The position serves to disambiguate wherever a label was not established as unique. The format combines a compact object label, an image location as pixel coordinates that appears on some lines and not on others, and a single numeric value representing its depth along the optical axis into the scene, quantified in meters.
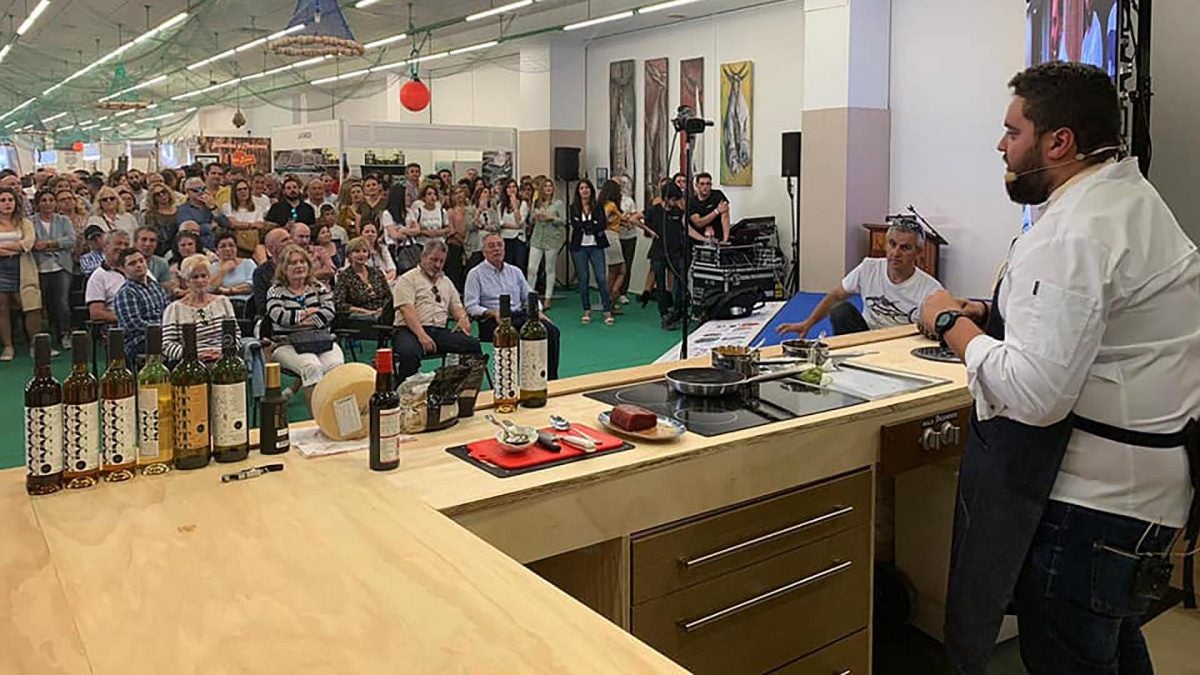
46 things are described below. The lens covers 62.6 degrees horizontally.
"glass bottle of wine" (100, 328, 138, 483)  1.77
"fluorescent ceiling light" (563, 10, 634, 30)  10.25
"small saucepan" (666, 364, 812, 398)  2.55
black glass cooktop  2.34
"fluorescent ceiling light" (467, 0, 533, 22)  9.96
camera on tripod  4.53
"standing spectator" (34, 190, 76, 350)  7.75
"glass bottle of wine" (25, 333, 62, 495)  1.68
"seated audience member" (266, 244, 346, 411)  5.50
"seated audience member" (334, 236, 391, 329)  6.38
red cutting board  1.99
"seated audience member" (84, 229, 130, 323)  6.14
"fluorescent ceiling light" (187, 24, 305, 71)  11.28
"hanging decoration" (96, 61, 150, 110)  12.62
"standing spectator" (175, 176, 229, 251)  7.88
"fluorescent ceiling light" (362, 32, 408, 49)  12.68
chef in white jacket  1.75
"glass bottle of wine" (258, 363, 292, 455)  2.03
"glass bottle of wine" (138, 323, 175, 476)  1.83
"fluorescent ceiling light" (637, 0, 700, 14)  9.57
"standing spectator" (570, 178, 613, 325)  10.24
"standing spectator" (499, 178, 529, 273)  10.33
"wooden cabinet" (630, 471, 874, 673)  2.06
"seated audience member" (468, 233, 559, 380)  6.42
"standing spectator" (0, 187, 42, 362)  7.57
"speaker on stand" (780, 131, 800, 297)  9.12
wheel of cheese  2.13
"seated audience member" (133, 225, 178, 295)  6.46
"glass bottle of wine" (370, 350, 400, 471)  1.95
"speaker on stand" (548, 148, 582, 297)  12.31
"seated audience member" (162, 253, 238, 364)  4.80
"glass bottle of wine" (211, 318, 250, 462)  1.91
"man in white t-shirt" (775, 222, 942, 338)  4.35
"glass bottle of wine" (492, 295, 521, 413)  2.39
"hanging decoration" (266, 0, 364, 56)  7.52
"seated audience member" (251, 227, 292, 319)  6.08
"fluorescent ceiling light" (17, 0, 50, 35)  10.68
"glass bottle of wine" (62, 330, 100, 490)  1.71
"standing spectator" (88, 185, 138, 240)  7.95
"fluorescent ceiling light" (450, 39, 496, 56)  13.37
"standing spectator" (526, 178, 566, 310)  10.60
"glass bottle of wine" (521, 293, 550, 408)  2.41
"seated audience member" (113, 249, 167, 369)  5.63
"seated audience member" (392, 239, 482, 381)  5.64
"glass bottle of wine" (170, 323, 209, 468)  1.86
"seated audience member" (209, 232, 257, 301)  6.66
